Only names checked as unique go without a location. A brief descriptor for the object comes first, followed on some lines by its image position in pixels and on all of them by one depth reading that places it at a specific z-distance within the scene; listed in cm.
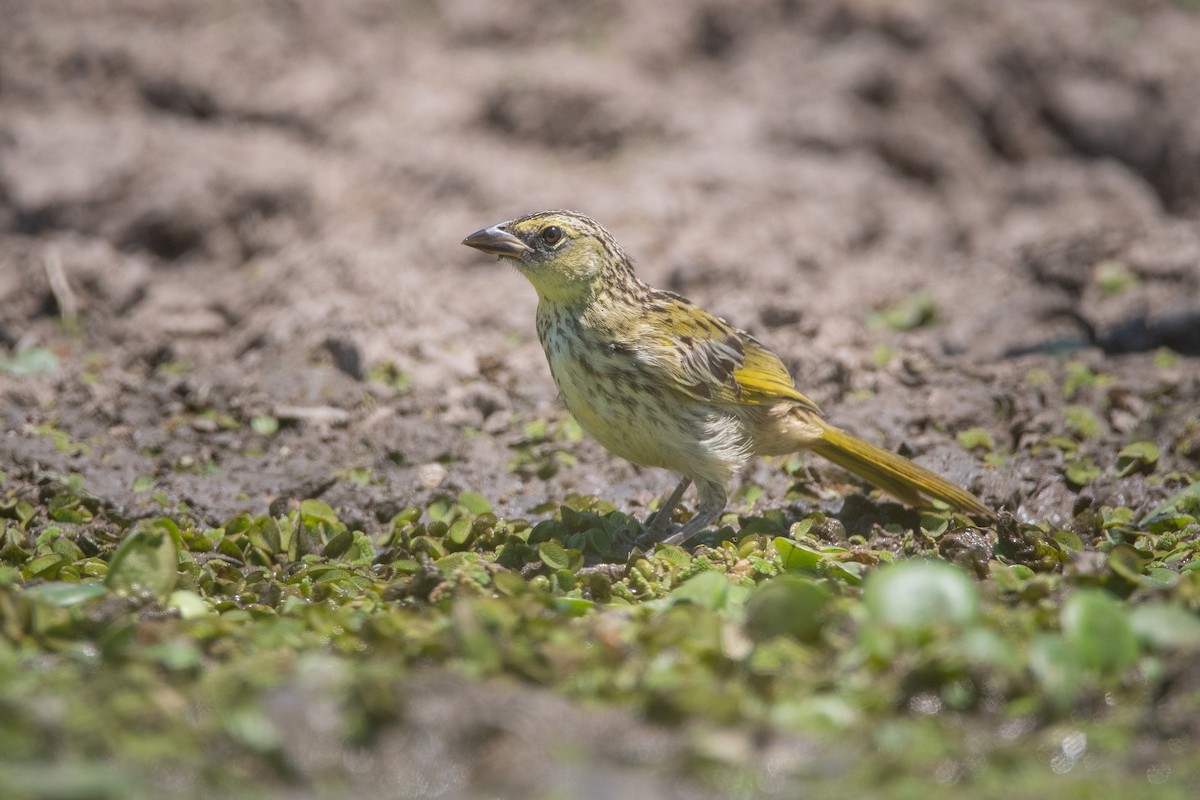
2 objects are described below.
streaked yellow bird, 1021
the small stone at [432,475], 1159
